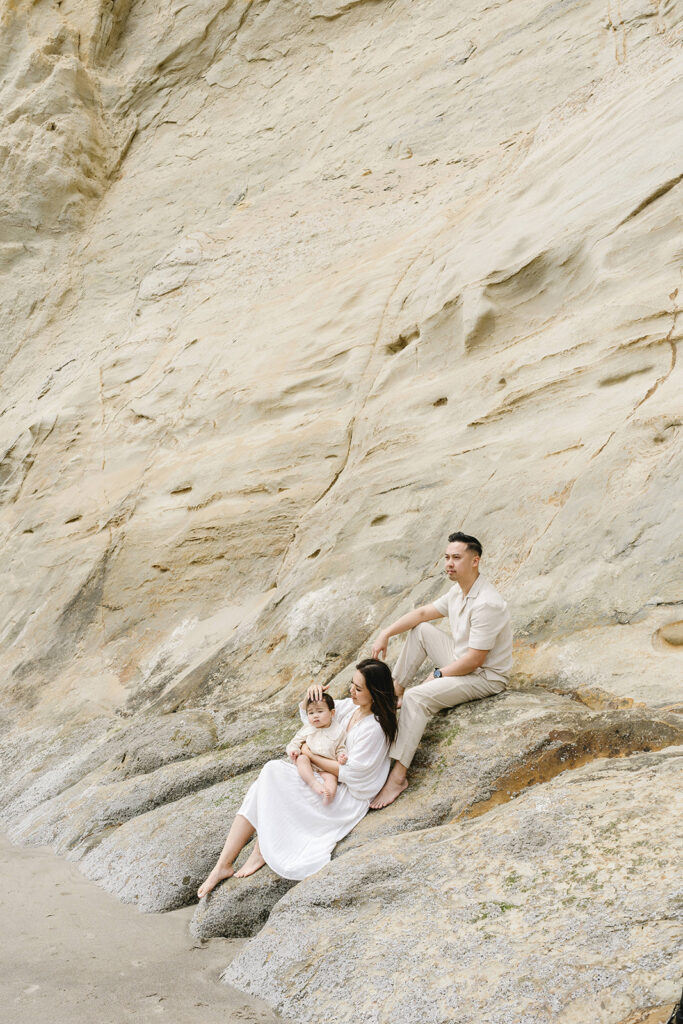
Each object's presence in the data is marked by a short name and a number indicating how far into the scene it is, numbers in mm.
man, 4648
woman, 4441
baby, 4669
